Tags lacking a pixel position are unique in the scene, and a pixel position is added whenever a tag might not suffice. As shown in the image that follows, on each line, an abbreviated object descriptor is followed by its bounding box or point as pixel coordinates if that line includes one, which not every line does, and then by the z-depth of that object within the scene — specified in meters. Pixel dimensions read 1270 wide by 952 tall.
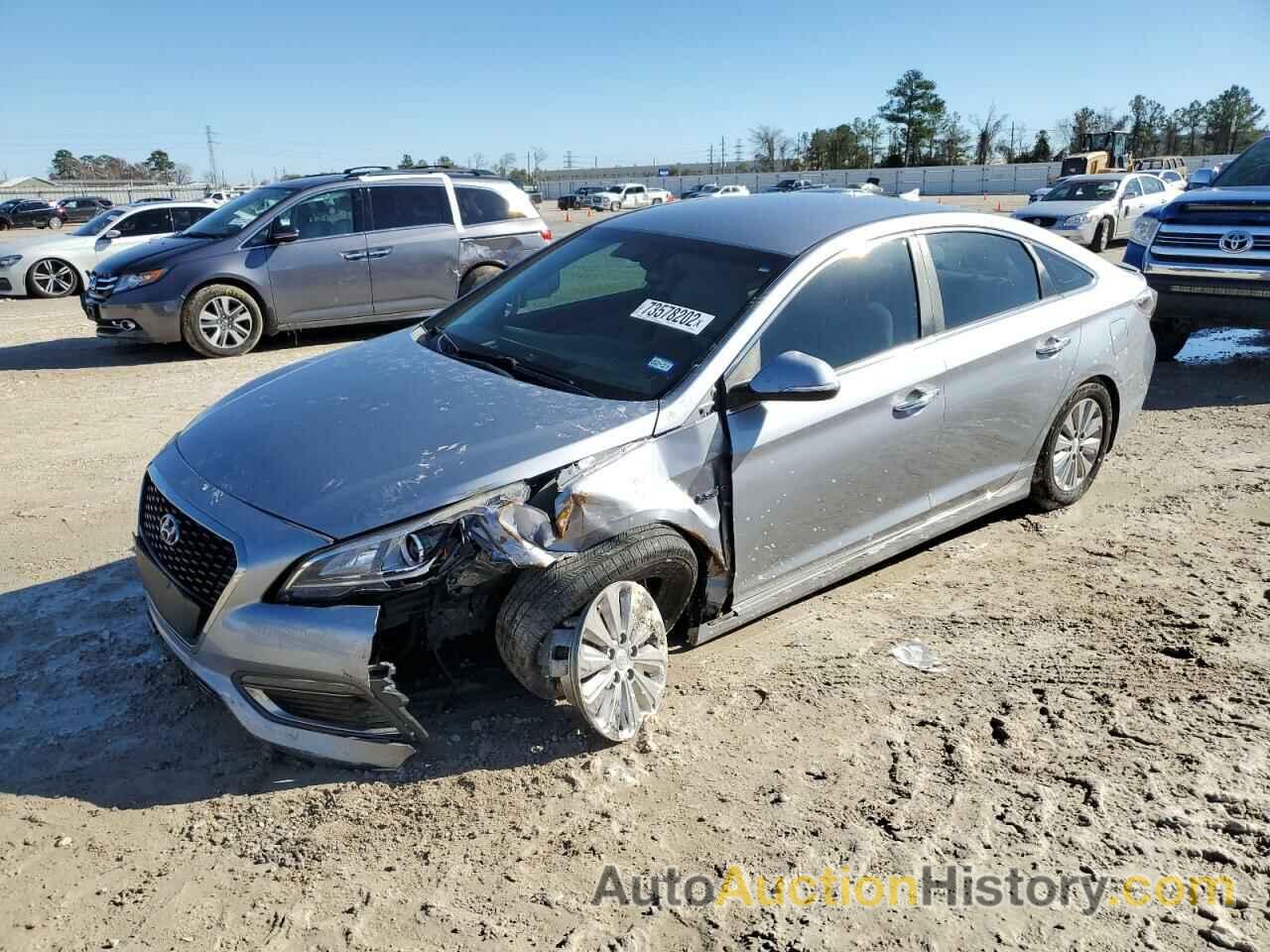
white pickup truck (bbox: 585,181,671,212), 54.03
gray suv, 9.68
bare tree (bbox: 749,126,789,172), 99.88
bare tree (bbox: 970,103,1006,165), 87.00
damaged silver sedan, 3.03
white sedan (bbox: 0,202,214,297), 14.83
